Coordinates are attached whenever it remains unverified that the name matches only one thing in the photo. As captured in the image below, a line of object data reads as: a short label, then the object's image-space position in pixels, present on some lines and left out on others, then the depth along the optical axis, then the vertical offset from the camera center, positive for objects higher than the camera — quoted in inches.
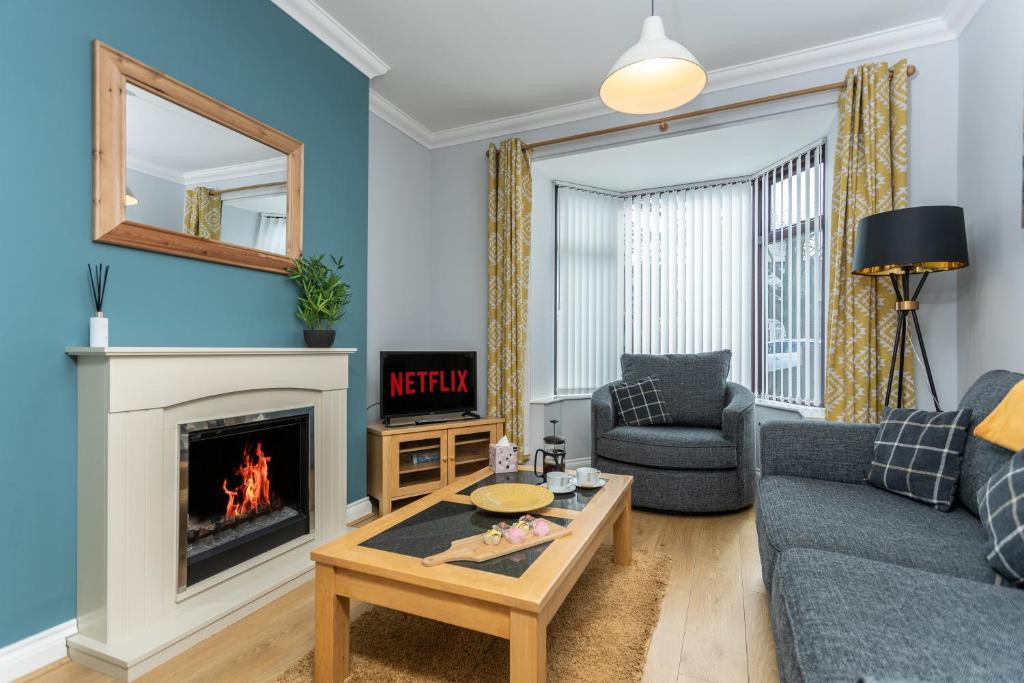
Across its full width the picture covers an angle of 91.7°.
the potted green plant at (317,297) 97.7 +9.7
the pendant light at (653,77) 70.3 +41.6
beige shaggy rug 60.2 -39.3
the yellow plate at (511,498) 67.8 -21.6
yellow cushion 57.0 -9.1
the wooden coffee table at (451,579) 47.5 -23.7
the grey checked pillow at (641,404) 133.4 -15.6
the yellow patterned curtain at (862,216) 104.7 +28.4
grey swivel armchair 112.6 -26.0
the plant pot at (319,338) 97.5 +1.6
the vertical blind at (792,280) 137.9 +19.9
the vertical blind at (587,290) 169.2 +19.6
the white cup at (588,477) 81.7 -21.6
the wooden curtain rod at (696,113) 111.1 +58.5
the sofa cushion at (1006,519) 46.5 -17.1
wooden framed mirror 68.5 +27.7
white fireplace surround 62.8 -21.7
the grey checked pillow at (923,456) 67.0 -15.4
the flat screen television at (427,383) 125.5 -9.8
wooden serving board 54.0 -22.9
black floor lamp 83.7 +18.1
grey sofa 35.4 -21.5
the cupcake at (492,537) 57.3 -22.1
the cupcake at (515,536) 57.8 -22.2
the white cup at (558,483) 77.6 -21.4
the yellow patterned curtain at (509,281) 144.9 +19.2
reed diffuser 65.4 +5.3
